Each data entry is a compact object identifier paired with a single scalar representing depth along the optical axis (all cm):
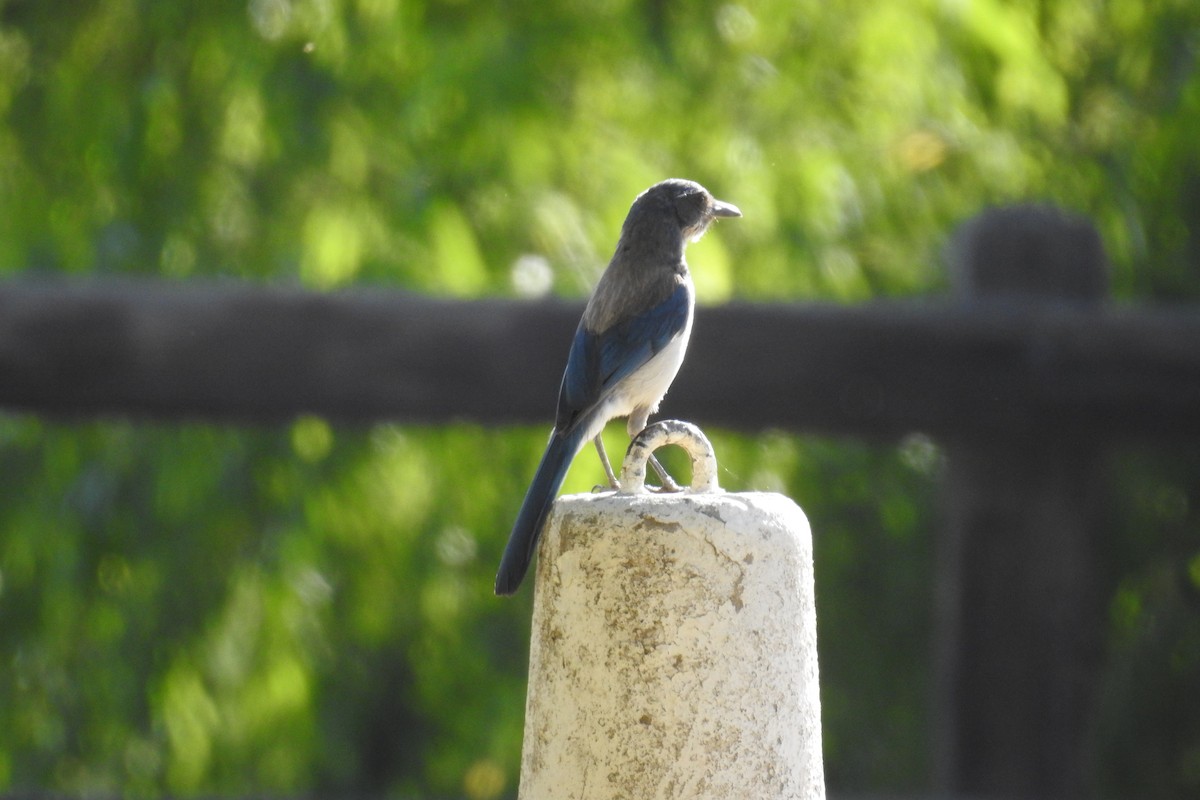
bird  1432
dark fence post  1484
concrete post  1417
